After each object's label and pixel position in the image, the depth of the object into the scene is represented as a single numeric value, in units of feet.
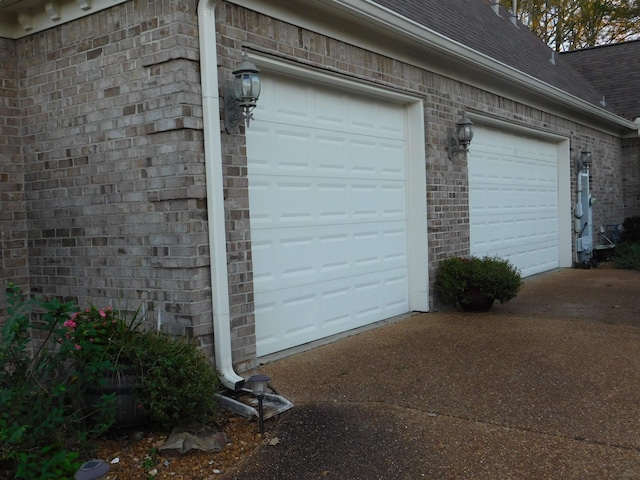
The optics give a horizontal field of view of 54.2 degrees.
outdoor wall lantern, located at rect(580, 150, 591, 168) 41.32
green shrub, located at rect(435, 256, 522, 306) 24.61
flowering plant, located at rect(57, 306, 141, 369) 12.59
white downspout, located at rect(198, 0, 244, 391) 15.62
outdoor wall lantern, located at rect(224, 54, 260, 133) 15.81
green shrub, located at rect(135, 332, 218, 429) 12.59
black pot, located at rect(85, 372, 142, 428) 12.89
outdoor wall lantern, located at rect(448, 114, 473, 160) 26.66
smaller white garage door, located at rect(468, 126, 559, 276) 30.32
